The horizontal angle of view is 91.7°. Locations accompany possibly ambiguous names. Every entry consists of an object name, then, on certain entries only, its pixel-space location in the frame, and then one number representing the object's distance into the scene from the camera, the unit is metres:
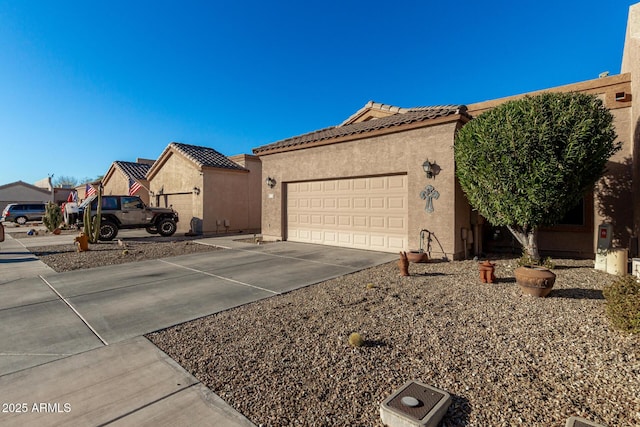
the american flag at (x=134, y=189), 20.44
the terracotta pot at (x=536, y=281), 5.06
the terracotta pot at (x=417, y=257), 8.34
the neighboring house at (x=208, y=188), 16.66
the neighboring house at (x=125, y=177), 23.84
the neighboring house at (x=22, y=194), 41.06
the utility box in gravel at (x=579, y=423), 2.22
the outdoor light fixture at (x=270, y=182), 13.61
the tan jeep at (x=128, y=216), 13.79
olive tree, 6.41
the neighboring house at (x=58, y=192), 43.72
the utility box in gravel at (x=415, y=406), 2.29
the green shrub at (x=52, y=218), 17.92
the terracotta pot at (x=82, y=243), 10.68
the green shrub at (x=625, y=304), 3.39
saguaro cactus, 12.26
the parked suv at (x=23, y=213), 26.27
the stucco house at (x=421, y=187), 8.19
